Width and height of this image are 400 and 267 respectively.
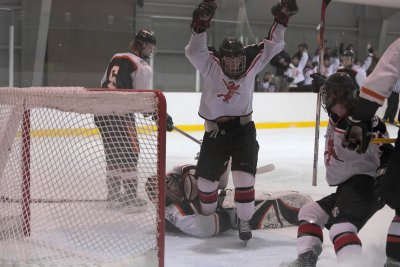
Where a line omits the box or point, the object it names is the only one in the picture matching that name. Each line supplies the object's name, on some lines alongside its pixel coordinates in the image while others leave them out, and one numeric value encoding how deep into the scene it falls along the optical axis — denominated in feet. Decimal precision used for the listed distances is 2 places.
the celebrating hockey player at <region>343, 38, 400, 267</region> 12.04
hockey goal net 14.61
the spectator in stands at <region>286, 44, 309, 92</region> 60.66
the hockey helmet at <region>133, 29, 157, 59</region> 22.67
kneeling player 13.81
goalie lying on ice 18.56
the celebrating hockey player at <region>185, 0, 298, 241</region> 18.15
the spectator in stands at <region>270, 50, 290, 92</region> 60.45
